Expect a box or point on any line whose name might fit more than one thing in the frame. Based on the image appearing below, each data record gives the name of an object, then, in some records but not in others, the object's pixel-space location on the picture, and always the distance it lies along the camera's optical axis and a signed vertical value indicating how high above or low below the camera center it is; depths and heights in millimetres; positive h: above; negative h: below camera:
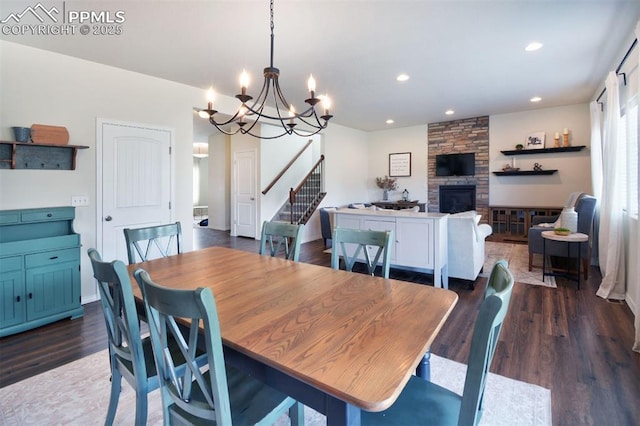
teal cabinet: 2695 -495
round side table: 3792 -351
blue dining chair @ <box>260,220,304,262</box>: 2385 -173
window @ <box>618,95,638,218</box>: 3176 +574
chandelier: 1964 +798
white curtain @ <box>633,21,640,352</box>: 2400 -940
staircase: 7211 +338
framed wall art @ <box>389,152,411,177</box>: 8234 +1274
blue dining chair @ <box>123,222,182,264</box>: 2332 -161
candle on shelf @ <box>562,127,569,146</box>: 6191 +1471
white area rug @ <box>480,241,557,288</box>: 4164 -800
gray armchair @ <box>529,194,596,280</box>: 4172 -376
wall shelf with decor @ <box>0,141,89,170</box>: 2965 +581
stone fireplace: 7180 +1465
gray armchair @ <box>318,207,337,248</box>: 6172 -202
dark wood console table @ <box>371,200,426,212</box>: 7836 +195
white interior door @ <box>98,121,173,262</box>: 3660 +407
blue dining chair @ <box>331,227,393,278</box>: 2020 -193
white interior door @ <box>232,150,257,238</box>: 7461 +495
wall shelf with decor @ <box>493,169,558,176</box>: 6445 +833
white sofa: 3795 -411
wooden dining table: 883 -429
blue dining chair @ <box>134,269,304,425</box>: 922 -593
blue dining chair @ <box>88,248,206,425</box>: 1255 -568
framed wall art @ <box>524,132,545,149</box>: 6473 +1486
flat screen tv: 7324 +1142
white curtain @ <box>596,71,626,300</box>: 3486 +80
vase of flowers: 8448 +754
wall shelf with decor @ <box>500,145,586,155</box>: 6117 +1254
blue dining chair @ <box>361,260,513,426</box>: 855 -571
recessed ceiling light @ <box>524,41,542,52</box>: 3285 +1767
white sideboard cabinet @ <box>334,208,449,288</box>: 3646 -305
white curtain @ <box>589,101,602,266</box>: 4707 +758
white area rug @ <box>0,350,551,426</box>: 1735 -1120
